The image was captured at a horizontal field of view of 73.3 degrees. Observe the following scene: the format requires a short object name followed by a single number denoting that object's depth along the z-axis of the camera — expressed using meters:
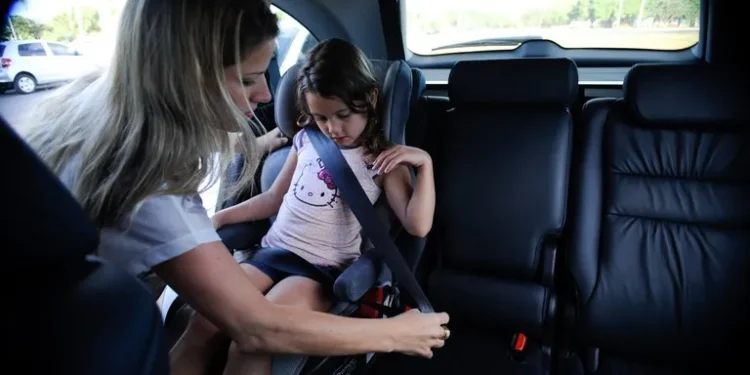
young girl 1.63
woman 0.98
